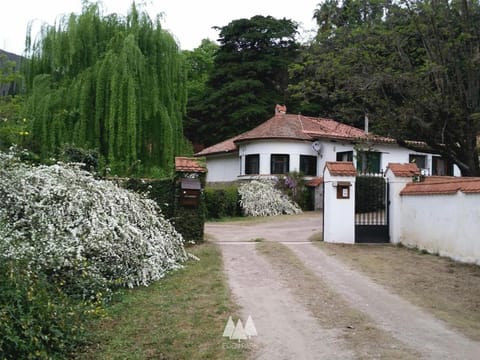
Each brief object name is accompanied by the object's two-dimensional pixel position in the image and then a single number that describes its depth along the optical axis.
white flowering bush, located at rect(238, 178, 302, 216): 22.47
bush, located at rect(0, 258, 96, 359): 4.46
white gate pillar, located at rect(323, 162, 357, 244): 12.34
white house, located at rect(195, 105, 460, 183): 26.34
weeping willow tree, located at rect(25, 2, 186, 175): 16.02
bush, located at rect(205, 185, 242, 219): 20.91
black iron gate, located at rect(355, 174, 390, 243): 12.72
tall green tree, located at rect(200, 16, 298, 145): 37.00
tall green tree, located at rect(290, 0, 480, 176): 14.45
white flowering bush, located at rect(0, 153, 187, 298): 6.65
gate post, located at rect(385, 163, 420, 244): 12.59
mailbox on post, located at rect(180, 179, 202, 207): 11.46
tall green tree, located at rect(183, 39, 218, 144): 40.50
